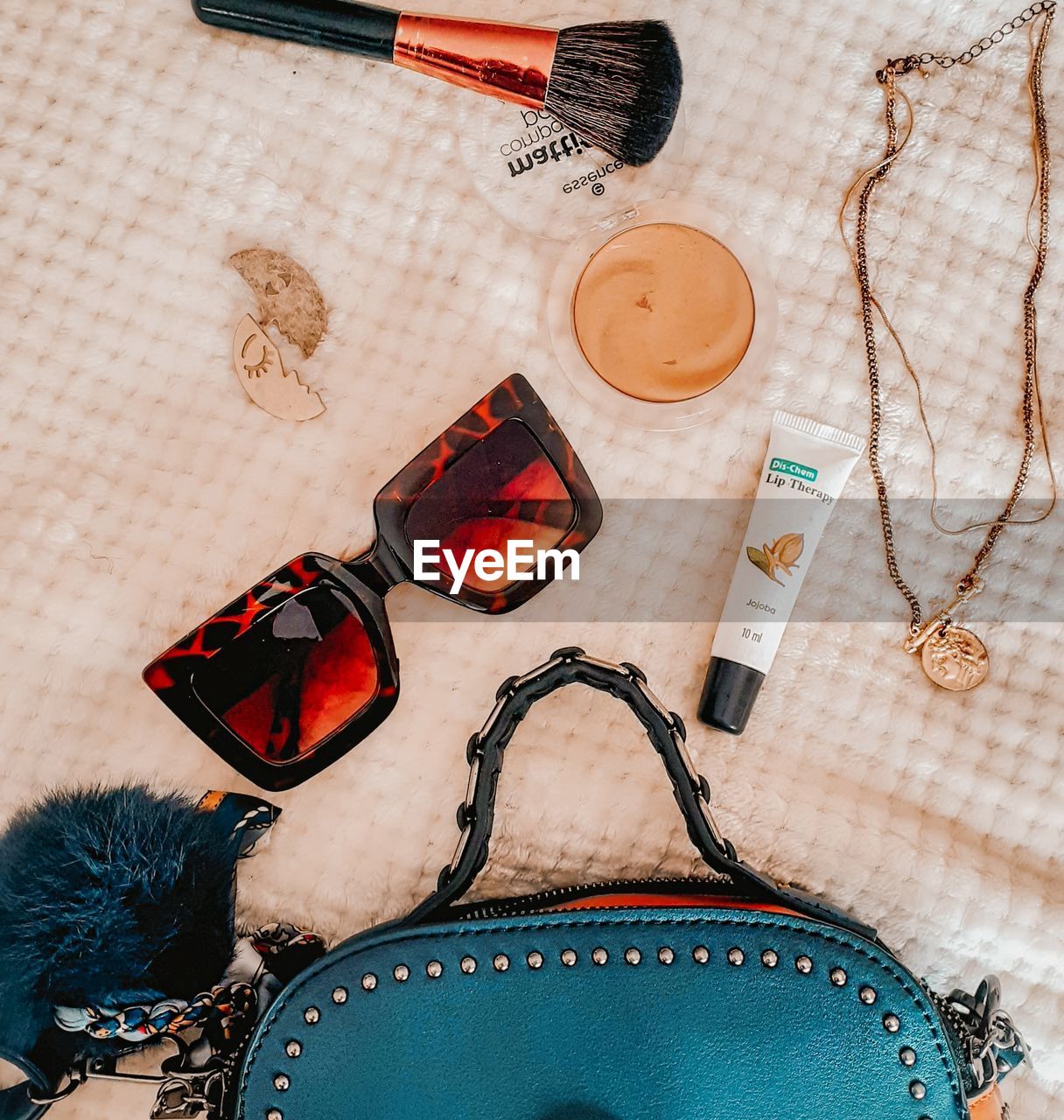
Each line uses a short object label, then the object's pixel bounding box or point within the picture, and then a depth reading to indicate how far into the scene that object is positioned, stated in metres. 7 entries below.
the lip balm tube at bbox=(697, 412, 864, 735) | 0.50
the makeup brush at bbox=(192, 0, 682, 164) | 0.49
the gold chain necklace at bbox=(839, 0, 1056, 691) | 0.53
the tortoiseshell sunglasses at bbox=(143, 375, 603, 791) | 0.48
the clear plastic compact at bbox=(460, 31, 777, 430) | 0.51
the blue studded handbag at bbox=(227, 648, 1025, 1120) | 0.40
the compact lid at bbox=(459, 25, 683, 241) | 0.52
